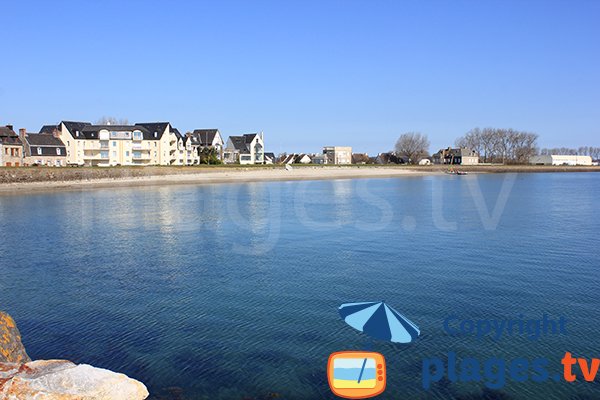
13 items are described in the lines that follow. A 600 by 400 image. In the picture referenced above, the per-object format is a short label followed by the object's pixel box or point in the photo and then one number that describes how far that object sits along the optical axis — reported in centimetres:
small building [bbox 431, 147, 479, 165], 18612
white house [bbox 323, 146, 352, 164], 18750
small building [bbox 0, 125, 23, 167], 8319
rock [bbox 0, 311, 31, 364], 1004
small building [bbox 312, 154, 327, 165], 18510
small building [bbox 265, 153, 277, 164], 16225
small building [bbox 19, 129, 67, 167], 9025
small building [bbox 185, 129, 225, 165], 11956
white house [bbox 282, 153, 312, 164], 18150
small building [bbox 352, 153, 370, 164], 19800
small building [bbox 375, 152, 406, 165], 19200
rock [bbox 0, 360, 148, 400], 842
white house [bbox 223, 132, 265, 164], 13262
